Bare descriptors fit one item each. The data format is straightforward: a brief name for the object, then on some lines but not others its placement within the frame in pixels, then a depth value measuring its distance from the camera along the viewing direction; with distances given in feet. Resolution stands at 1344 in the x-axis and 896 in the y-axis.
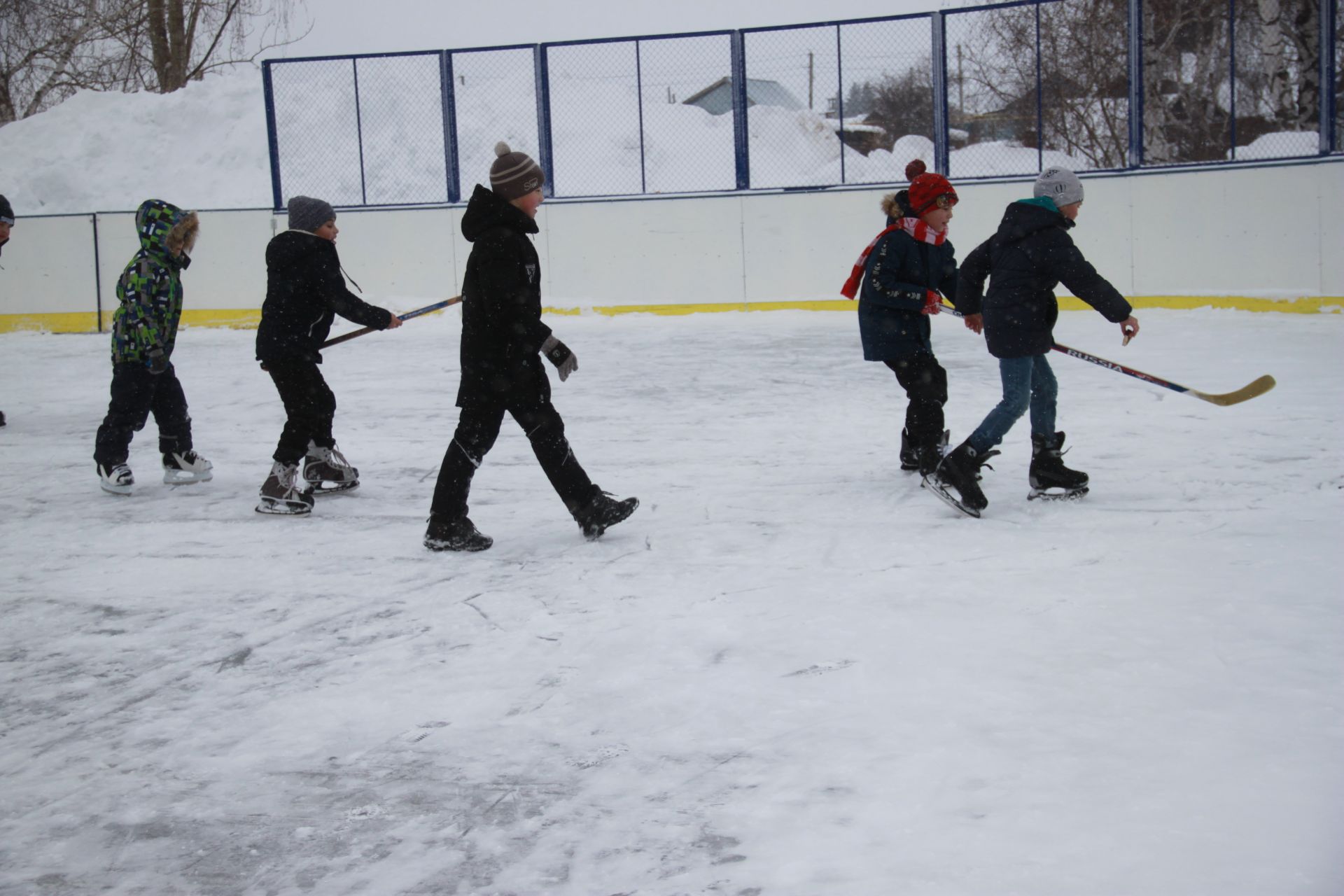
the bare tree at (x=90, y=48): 73.41
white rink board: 35.63
